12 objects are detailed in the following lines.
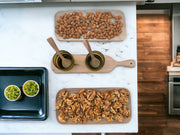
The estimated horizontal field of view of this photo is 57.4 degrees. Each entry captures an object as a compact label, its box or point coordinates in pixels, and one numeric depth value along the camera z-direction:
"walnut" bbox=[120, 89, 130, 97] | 1.00
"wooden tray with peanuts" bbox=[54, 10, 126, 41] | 1.01
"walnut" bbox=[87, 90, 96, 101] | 1.00
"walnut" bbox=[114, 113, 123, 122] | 0.99
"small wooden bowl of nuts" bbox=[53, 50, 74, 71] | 0.96
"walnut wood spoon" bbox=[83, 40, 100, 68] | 0.93
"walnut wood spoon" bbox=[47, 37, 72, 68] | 0.95
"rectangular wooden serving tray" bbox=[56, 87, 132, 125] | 1.02
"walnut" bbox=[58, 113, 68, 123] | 1.00
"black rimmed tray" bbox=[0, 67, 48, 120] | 1.03
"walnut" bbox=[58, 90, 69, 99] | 1.01
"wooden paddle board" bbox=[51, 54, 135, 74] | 1.02
